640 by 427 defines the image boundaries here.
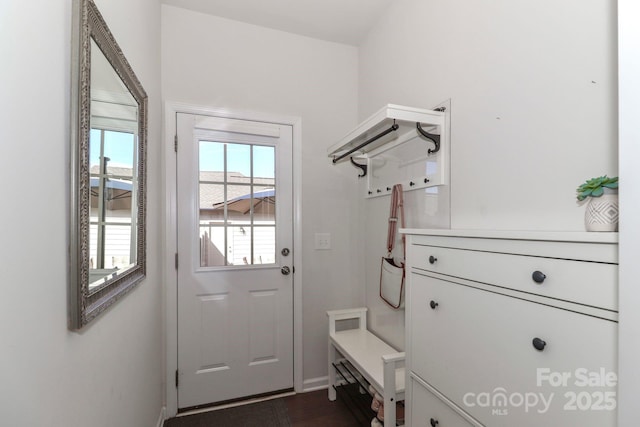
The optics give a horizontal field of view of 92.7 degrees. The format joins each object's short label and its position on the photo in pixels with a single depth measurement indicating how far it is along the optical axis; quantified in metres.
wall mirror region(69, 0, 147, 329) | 0.81
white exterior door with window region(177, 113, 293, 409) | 2.10
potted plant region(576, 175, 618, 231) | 0.77
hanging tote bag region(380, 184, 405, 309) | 1.81
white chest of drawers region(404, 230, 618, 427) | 0.73
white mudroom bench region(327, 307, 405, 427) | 1.52
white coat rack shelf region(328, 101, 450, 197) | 1.54
